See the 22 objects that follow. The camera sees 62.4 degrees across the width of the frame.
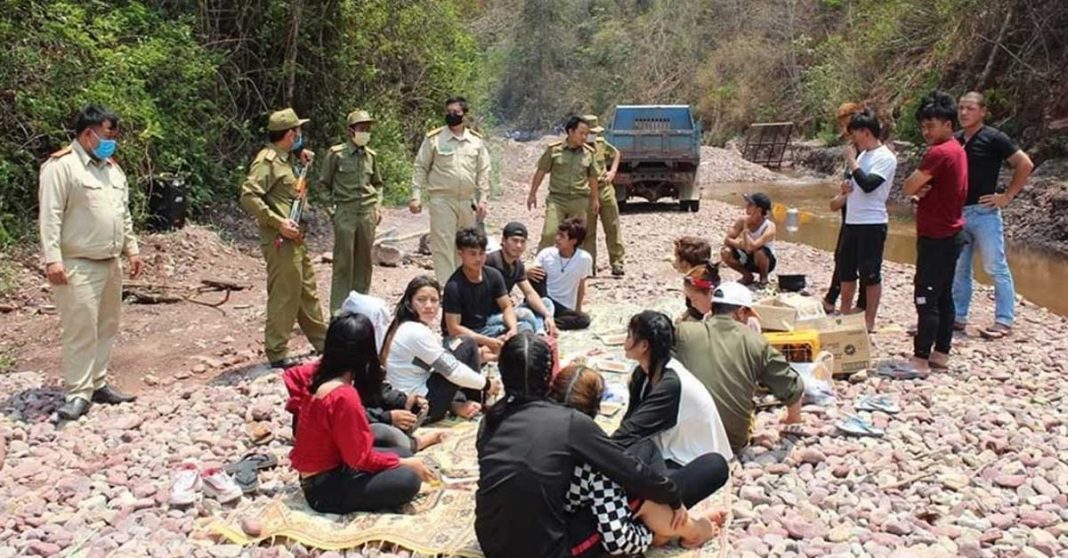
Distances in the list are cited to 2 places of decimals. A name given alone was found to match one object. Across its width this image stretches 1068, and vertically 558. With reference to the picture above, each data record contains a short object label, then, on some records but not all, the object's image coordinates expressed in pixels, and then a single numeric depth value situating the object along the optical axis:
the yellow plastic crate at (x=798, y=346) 5.00
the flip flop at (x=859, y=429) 4.41
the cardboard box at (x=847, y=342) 5.30
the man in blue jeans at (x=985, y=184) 5.75
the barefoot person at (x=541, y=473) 2.88
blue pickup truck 14.97
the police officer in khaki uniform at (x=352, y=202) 6.49
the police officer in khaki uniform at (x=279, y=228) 5.59
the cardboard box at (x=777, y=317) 5.41
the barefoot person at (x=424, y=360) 4.46
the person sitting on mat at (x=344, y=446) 3.44
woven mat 3.34
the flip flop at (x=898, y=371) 5.29
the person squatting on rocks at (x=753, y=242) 8.09
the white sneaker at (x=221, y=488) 3.79
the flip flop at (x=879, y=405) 4.70
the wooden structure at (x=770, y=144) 27.86
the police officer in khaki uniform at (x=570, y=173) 8.20
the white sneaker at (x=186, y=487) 3.75
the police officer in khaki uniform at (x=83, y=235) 4.72
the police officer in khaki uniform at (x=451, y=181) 7.11
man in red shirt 5.23
